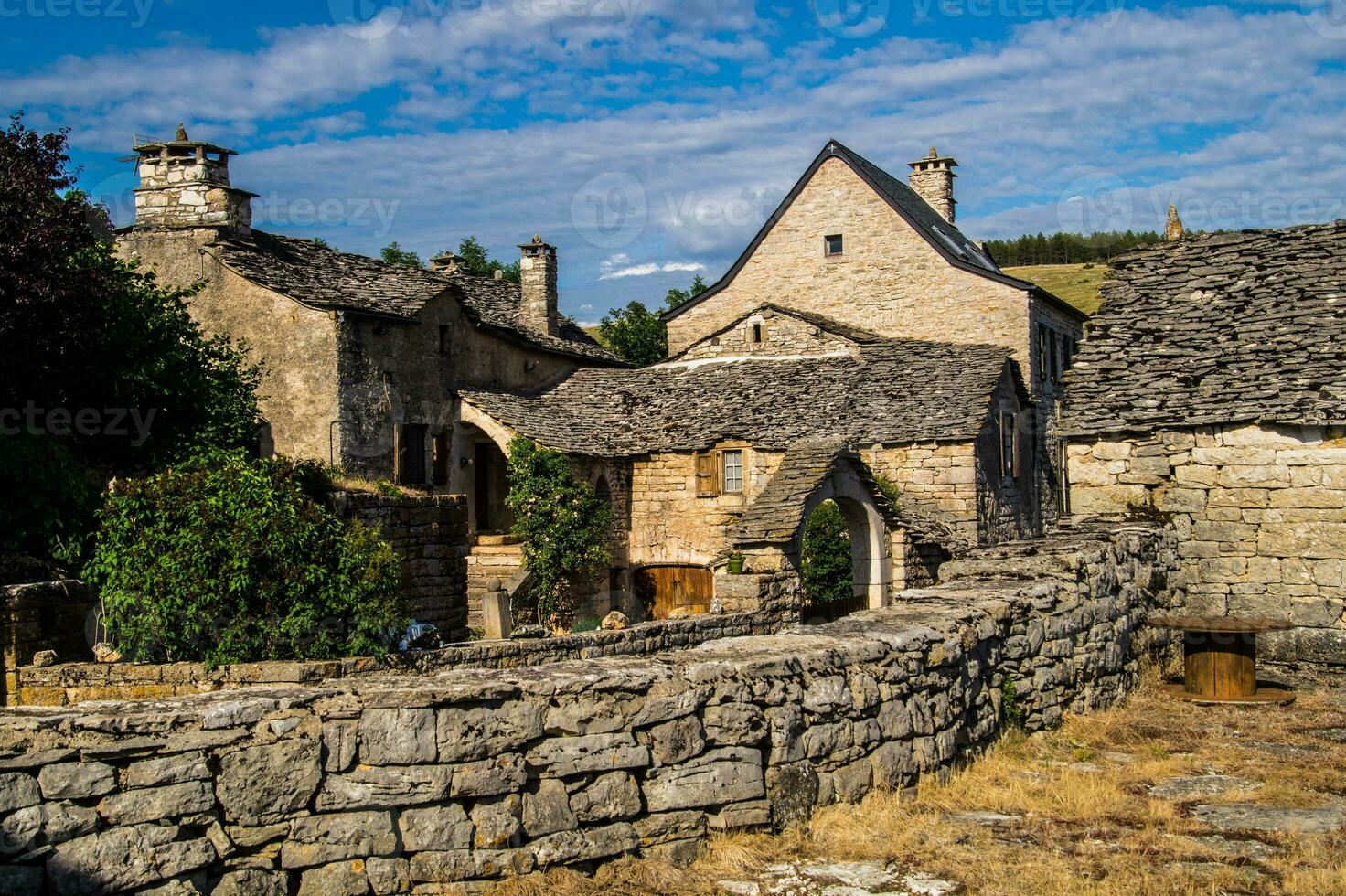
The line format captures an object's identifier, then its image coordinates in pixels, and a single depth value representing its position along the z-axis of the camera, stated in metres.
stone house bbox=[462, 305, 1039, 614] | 24.09
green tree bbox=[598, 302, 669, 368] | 46.84
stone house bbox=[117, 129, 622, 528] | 22.83
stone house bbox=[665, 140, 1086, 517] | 31.34
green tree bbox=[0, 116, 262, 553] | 13.78
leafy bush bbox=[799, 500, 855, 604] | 22.23
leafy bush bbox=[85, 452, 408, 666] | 10.19
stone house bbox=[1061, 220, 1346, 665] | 12.57
